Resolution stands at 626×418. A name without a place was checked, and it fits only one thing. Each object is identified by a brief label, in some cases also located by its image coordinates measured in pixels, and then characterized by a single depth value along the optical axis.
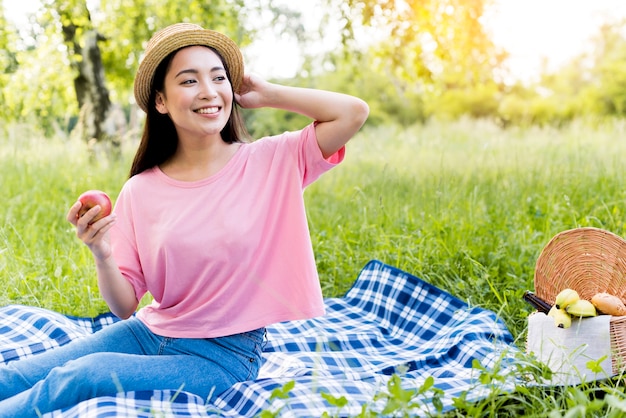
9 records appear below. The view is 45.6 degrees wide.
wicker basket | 2.90
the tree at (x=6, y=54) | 8.29
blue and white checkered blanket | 2.29
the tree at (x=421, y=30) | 6.65
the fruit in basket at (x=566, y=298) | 2.58
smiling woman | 2.49
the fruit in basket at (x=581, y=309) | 2.55
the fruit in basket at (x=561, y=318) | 2.54
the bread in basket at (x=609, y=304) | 2.63
